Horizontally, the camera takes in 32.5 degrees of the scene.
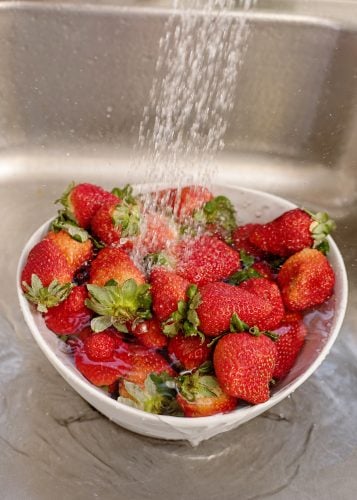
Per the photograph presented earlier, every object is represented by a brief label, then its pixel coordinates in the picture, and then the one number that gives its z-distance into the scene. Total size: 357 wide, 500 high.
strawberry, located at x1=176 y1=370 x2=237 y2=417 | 0.53
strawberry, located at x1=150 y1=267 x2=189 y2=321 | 0.56
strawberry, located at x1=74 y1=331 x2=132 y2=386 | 0.56
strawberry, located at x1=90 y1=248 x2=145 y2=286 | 0.59
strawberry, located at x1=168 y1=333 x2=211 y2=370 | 0.56
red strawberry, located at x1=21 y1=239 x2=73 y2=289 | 0.59
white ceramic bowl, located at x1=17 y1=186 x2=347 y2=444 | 0.54
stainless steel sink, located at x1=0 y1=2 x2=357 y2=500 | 0.66
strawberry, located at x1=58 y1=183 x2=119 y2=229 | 0.66
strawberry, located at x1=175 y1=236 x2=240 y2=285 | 0.62
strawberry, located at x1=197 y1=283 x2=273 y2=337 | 0.55
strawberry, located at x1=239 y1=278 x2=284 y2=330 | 0.60
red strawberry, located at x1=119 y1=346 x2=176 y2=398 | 0.56
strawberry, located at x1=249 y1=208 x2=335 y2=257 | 0.66
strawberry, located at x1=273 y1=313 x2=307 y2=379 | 0.60
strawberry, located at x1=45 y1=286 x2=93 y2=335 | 0.58
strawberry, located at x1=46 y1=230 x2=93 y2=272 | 0.62
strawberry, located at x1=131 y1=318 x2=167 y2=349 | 0.58
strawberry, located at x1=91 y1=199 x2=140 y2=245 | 0.64
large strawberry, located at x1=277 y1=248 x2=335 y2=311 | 0.62
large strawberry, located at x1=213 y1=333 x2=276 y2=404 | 0.52
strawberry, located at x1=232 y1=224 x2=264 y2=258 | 0.70
